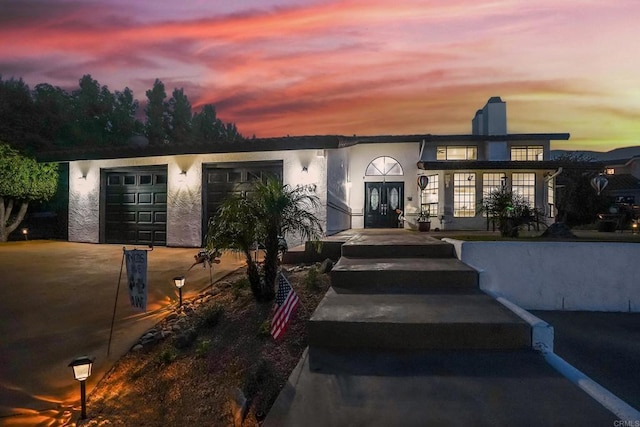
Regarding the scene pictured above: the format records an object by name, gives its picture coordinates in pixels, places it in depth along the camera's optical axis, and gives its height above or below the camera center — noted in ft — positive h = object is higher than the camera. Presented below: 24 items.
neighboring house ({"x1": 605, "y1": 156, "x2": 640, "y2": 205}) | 93.46 +7.14
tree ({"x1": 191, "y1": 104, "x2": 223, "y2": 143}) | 122.11 +30.67
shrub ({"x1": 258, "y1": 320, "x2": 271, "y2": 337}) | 16.25 -5.01
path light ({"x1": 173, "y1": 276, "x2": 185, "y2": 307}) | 22.22 -3.98
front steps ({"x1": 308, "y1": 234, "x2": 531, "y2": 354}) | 12.26 -3.52
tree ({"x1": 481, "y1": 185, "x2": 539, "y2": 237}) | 29.28 +0.23
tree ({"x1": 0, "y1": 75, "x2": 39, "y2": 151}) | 70.90 +19.56
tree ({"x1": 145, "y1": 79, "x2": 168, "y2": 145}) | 113.70 +34.36
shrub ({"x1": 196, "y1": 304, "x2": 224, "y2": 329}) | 18.51 -5.17
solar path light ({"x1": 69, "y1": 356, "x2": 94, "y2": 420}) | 12.91 -5.58
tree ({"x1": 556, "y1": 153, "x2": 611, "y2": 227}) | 72.23 +2.78
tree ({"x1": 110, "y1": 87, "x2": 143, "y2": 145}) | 94.12 +24.78
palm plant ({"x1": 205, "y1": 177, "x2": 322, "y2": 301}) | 19.11 -0.51
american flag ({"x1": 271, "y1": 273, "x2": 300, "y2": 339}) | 13.94 -3.61
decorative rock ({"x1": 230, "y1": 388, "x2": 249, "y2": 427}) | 11.23 -5.87
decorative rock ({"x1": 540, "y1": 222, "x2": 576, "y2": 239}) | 28.99 -1.22
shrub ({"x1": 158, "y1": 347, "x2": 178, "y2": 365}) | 15.90 -6.09
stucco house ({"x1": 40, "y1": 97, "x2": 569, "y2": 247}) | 39.75 +4.69
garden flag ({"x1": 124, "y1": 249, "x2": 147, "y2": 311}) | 18.52 -3.15
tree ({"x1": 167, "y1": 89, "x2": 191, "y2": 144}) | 119.24 +33.44
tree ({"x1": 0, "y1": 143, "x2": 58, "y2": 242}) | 47.62 +4.08
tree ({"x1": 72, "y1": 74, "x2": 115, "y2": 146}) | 83.76 +26.62
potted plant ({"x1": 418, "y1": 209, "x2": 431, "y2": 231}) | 45.78 -0.67
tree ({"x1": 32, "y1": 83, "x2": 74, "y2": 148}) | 76.18 +19.44
